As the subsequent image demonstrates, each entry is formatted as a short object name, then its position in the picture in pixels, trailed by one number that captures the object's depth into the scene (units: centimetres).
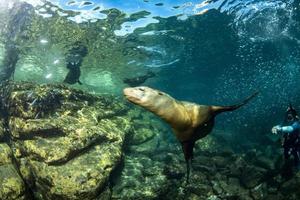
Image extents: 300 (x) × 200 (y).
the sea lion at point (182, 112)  299
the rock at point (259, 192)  903
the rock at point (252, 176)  958
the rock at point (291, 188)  836
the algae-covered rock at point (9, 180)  725
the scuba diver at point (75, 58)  1270
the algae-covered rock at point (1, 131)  913
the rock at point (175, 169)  959
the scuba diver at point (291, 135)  718
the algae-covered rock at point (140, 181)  855
